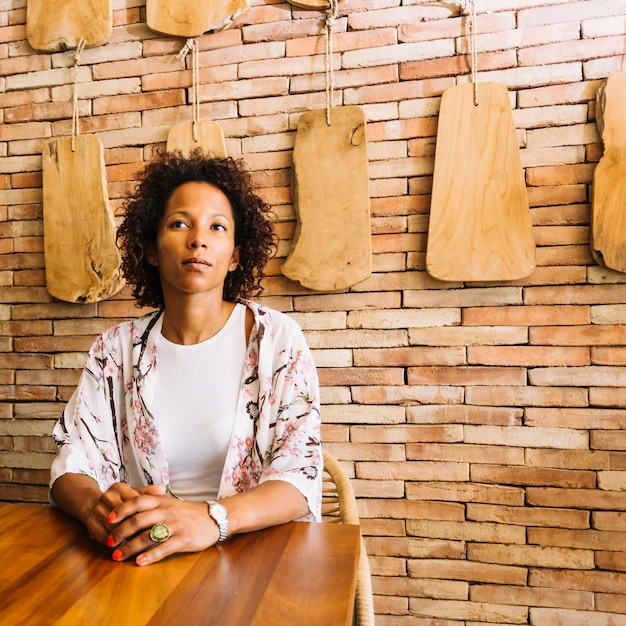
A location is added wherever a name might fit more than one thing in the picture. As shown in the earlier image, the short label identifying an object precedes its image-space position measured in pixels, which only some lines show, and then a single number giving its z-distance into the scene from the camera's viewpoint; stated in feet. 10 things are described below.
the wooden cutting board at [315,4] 6.41
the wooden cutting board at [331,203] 6.29
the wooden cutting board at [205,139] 6.69
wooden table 2.59
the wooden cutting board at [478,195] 5.92
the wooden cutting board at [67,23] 7.01
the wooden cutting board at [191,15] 6.63
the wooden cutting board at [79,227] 6.97
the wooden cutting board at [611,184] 5.65
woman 4.37
